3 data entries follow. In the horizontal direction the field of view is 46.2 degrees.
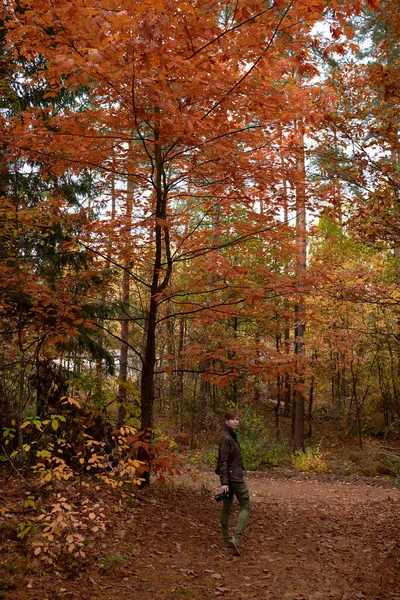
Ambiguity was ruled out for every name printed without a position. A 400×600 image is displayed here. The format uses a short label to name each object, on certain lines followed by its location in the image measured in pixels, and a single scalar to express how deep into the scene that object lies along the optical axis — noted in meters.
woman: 5.79
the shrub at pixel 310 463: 14.24
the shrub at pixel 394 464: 12.35
